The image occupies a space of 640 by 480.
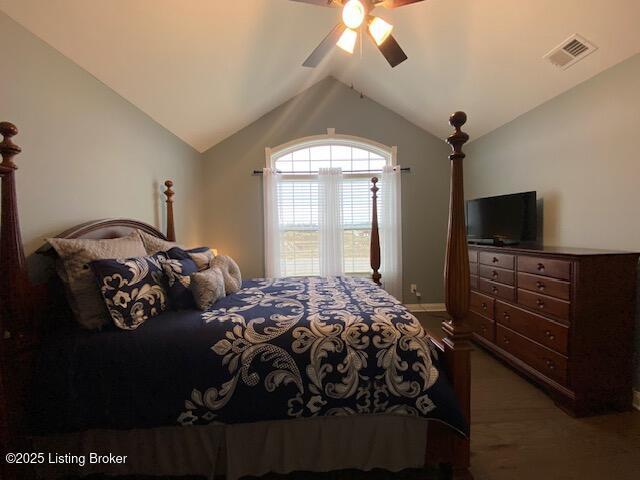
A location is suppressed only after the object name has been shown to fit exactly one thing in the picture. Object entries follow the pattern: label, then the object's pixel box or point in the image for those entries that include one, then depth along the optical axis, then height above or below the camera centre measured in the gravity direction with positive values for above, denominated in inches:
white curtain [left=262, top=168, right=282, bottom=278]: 146.7 +7.4
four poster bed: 45.4 -25.1
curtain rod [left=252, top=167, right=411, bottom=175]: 149.9 +34.6
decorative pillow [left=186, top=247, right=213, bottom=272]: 78.4 -6.5
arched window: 150.9 +20.2
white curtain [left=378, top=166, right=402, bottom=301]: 148.3 +3.4
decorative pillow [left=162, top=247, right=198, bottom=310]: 60.1 -10.7
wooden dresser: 68.0 -24.9
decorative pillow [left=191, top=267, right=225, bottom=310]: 60.4 -12.0
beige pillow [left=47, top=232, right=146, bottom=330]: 50.9 -8.0
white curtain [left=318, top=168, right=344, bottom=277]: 148.7 +8.2
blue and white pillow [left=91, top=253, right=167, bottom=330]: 49.9 -10.3
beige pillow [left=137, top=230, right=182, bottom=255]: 76.4 -2.2
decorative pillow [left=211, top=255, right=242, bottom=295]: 78.1 -11.4
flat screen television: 98.9 +4.9
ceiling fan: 61.8 +50.5
